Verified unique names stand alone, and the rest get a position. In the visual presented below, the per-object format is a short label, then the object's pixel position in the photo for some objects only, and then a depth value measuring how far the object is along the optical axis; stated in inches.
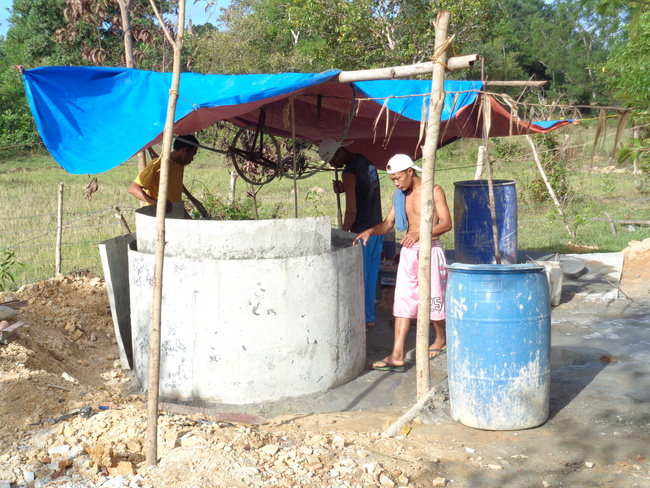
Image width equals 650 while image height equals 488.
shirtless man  210.4
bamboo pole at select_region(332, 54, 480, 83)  170.1
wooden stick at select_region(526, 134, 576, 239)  421.1
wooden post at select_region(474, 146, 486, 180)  339.0
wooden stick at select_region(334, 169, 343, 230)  331.3
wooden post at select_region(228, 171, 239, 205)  418.2
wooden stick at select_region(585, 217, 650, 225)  471.2
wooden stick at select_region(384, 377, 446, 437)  162.4
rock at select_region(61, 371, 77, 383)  202.7
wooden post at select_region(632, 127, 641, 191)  605.2
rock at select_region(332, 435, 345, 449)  152.9
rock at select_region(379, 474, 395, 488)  136.1
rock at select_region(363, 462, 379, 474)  140.1
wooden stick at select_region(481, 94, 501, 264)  176.6
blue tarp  179.5
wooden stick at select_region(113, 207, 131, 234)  298.2
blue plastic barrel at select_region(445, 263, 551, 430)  158.6
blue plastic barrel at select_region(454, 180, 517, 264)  260.2
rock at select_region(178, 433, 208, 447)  150.3
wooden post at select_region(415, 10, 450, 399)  170.1
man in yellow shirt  242.8
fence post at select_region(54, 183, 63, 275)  327.6
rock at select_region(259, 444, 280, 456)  148.1
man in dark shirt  256.5
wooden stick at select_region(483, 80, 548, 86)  166.6
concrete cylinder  183.3
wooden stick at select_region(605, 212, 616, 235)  464.1
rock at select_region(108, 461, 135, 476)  142.7
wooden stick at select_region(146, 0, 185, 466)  137.6
